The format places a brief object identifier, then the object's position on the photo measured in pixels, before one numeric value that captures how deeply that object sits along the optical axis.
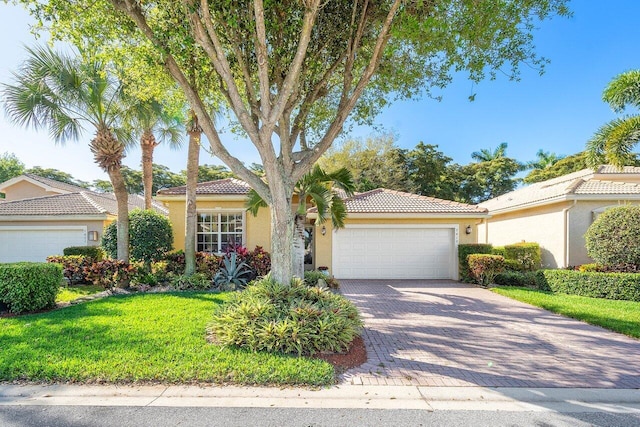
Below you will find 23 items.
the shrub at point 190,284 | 10.26
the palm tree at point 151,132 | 11.30
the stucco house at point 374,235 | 13.39
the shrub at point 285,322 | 4.95
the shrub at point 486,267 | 11.84
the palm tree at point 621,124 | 11.10
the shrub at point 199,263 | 11.33
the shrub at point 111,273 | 9.81
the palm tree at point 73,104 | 9.42
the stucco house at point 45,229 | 14.67
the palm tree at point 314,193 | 8.73
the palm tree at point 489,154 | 34.16
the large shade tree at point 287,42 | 5.88
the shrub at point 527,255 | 13.86
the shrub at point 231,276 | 10.40
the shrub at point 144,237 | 11.58
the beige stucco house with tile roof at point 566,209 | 12.88
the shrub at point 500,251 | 13.99
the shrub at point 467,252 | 12.78
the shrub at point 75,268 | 10.56
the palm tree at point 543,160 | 34.25
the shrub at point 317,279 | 10.52
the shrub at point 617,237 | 9.79
